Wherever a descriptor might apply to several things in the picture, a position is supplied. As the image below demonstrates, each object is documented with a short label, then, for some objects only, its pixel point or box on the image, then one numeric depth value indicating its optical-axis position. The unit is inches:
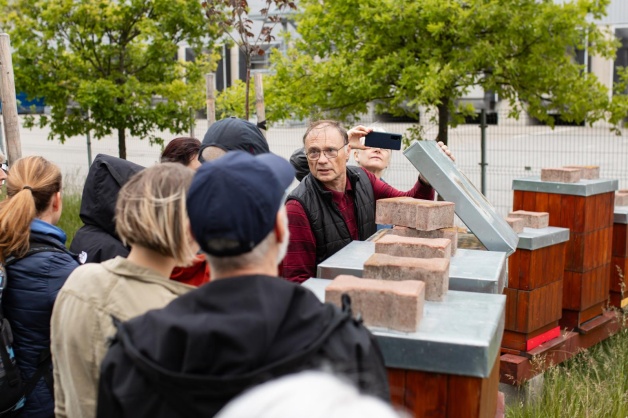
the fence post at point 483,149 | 444.8
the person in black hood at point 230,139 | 158.7
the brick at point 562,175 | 238.8
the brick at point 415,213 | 134.7
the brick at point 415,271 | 102.9
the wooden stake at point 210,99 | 330.0
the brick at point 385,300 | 90.7
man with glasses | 154.5
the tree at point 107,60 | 433.4
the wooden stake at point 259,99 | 303.6
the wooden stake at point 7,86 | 217.6
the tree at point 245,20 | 289.7
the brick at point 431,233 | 133.3
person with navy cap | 67.3
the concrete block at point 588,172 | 248.2
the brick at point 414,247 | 118.0
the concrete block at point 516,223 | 200.7
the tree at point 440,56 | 363.3
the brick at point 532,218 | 216.1
